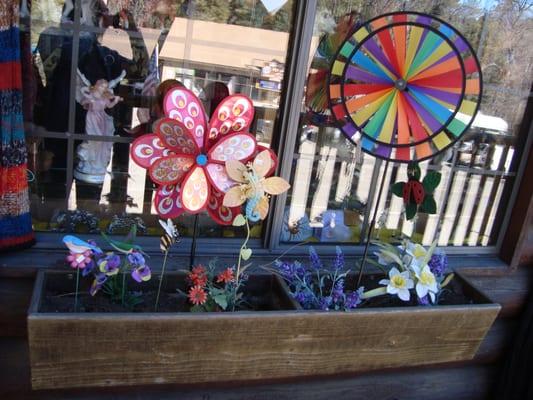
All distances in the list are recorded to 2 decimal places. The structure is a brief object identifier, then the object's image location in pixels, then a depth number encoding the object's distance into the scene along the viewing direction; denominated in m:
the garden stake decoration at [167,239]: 1.12
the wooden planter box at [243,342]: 0.99
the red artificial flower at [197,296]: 1.10
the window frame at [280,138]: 1.31
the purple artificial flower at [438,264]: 1.35
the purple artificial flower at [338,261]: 1.28
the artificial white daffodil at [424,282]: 1.24
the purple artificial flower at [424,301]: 1.30
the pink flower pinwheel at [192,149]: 1.05
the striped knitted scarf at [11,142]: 1.07
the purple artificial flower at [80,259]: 1.04
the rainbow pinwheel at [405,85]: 1.16
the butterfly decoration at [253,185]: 1.09
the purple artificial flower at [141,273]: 1.07
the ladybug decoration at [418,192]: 1.25
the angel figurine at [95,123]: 1.37
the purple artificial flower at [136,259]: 1.09
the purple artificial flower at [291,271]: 1.27
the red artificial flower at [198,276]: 1.15
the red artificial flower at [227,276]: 1.16
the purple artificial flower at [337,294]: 1.19
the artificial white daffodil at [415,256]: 1.29
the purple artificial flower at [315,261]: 1.30
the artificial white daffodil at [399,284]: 1.22
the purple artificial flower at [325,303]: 1.18
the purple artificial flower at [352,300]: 1.17
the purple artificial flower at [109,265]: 1.07
